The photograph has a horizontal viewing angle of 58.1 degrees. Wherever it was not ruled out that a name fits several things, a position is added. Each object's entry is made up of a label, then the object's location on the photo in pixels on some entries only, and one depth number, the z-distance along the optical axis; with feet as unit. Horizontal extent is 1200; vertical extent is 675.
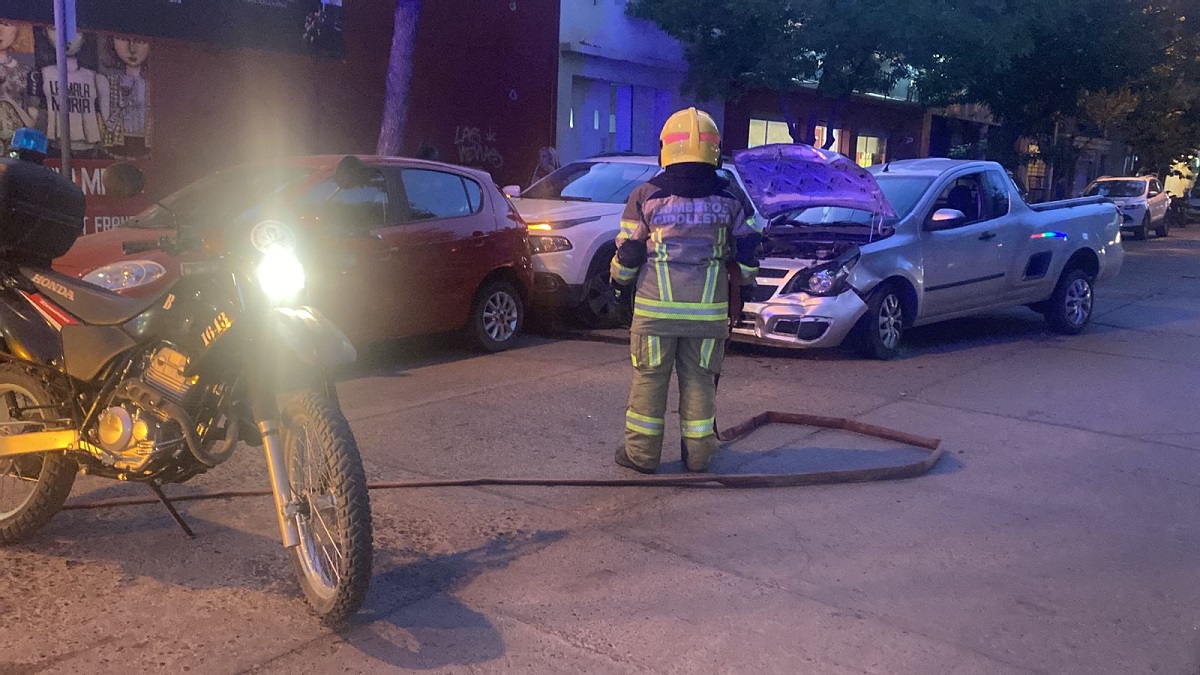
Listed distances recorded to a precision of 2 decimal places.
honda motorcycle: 12.14
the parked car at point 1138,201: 94.07
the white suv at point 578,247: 33.37
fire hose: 16.67
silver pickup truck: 28.89
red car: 24.38
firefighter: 18.42
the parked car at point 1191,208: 124.36
